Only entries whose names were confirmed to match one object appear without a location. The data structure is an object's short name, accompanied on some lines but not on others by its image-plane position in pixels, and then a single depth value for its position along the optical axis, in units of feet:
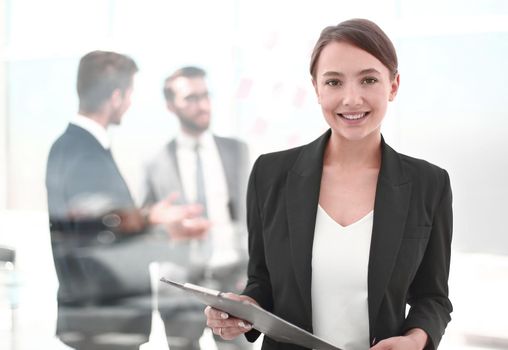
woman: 4.35
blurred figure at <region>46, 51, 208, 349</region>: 10.72
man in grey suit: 10.25
